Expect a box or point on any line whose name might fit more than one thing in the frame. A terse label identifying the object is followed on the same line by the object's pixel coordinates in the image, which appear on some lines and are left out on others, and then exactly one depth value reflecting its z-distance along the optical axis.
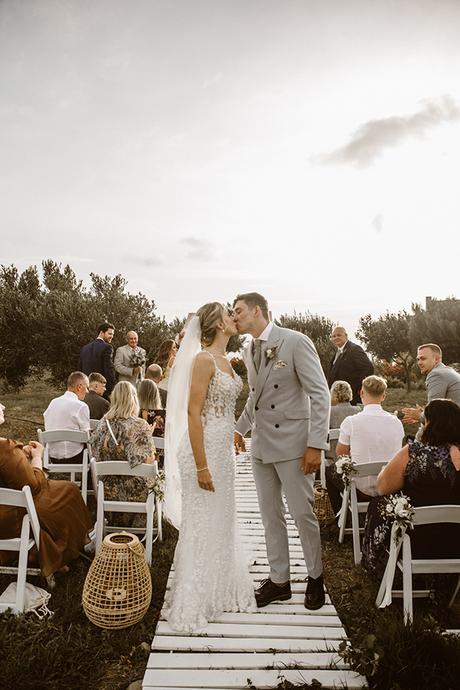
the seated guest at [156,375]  8.01
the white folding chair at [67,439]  5.82
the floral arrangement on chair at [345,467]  4.57
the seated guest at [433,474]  3.61
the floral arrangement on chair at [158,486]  4.42
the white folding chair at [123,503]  4.38
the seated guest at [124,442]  4.77
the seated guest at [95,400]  7.32
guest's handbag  3.64
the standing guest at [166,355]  8.47
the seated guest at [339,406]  6.57
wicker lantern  3.43
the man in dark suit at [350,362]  8.95
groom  3.59
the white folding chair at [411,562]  3.38
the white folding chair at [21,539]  3.58
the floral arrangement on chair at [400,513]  3.35
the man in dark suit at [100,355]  9.45
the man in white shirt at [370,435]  4.99
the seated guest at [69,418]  6.22
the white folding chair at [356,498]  4.61
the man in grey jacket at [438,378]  6.58
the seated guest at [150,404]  6.78
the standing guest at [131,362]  10.09
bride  3.65
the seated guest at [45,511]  3.91
